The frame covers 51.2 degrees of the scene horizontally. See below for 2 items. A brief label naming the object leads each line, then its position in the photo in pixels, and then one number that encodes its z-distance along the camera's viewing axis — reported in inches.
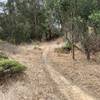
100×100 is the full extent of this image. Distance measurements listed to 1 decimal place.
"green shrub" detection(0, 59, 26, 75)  159.8
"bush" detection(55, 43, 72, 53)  326.9
